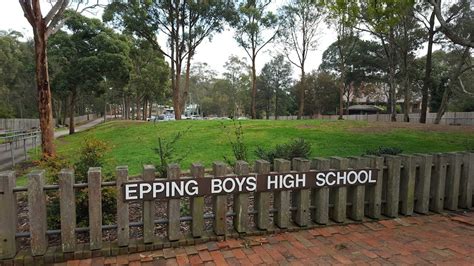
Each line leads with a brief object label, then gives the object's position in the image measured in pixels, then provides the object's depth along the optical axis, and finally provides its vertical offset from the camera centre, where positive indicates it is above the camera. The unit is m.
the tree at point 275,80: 52.56 +4.67
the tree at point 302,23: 30.08 +8.32
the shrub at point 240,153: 5.82 -0.80
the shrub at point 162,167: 5.42 -1.00
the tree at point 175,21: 24.58 +6.68
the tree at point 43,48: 8.70 +1.53
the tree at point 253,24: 27.81 +7.63
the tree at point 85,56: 22.61 +3.44
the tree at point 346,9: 9.16 +2.91
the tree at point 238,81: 57.41 +4.96
